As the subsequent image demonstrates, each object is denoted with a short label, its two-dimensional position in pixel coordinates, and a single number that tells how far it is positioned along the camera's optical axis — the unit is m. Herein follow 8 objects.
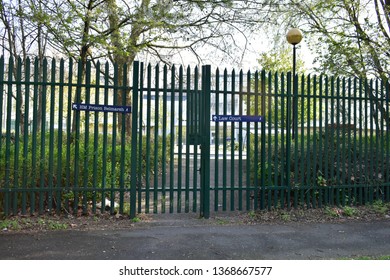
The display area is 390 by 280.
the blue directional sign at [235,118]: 6.25
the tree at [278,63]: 18.01
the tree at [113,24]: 8.38
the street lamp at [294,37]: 8.14
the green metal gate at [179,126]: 6.06
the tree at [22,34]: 8.67
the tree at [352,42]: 8.98
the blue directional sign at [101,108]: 5.91
